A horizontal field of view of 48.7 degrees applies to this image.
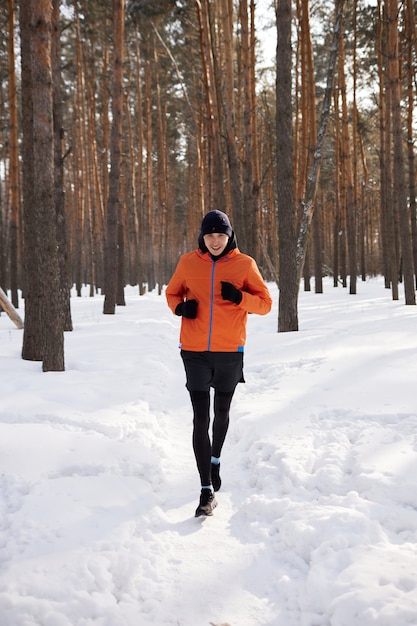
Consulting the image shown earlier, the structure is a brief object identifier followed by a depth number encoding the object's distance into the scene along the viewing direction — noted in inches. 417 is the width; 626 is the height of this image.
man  122.0
